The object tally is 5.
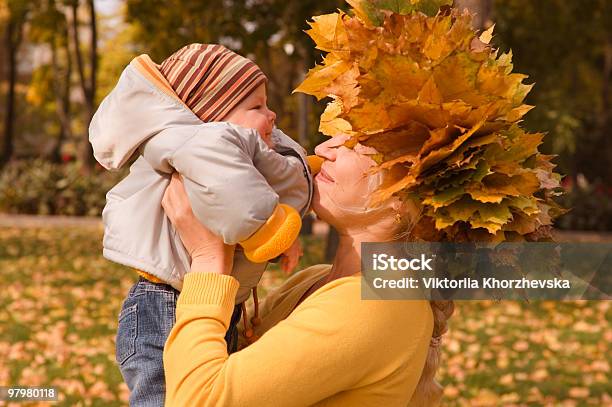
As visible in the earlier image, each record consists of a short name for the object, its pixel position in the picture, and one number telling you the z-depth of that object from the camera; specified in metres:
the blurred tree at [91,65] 18.31
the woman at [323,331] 2.07
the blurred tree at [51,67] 16.83
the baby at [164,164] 2.24
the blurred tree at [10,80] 25.67
